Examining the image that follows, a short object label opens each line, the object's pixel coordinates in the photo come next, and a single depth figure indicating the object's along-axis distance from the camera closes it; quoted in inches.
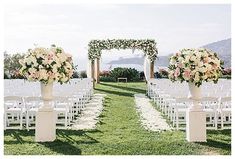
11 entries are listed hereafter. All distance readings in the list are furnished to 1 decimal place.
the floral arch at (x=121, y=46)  788.0
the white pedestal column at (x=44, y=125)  280.2
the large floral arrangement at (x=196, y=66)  272.8
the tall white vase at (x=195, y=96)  281.4
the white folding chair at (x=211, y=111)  319.9
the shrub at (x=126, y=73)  927.7
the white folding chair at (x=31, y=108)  326.0
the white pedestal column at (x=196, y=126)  280.5
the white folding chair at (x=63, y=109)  333.8
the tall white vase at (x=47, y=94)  280.2
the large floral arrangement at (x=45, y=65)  269.3
